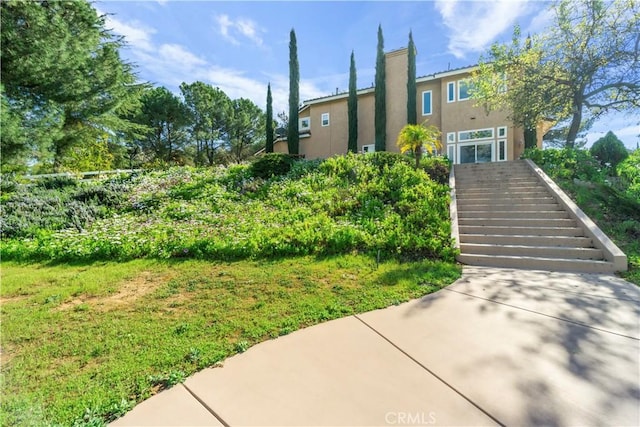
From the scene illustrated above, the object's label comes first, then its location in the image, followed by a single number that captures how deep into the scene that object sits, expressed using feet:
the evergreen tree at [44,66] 25.82
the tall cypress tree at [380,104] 63.10
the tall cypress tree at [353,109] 66.18
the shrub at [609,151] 33.68
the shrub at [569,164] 30.85
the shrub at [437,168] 34.71
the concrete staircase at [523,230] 18.26
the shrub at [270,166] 39.40
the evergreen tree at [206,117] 96.22
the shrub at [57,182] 35.35
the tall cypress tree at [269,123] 78.12
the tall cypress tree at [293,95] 72.02
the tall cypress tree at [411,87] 59.88
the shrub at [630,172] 23.41
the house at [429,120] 53.62
